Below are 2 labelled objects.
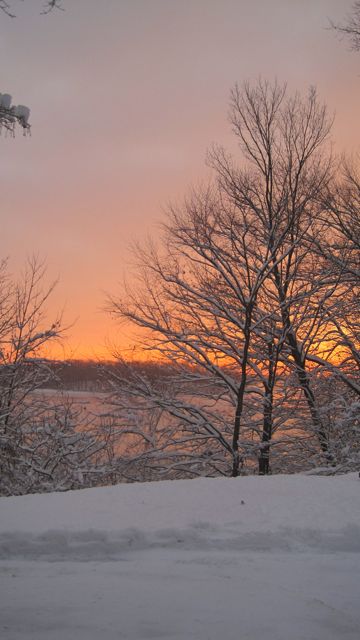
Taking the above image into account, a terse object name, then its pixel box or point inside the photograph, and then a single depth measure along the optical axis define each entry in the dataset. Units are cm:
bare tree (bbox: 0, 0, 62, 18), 395
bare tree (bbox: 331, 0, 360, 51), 729
